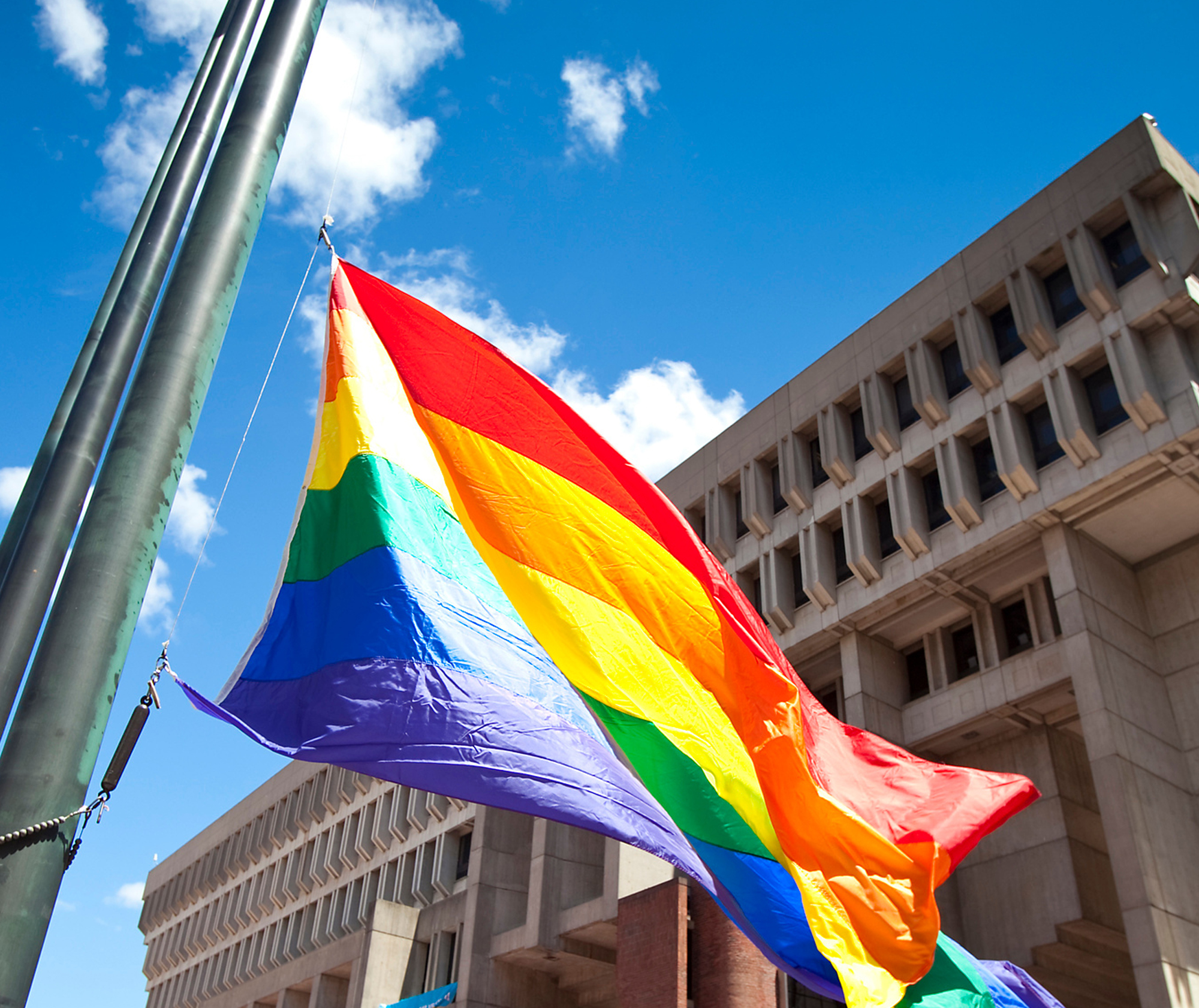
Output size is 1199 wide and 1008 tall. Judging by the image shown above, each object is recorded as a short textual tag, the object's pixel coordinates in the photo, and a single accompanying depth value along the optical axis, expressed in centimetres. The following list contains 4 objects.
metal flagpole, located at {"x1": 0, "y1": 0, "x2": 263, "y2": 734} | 609
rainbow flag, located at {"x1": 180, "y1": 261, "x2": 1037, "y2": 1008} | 838
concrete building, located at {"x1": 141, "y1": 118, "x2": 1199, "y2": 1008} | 2808
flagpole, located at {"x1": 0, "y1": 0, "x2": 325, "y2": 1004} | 437
